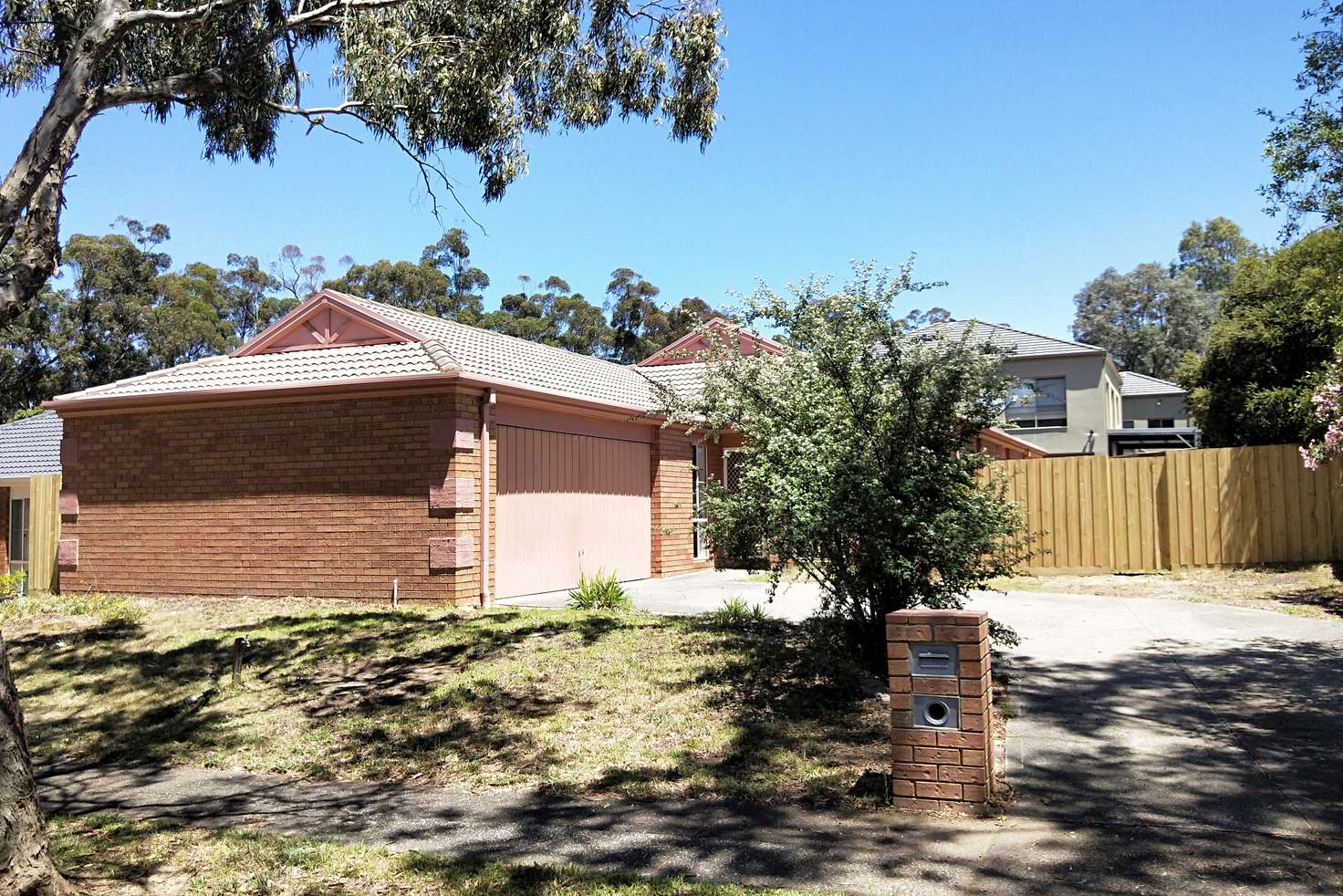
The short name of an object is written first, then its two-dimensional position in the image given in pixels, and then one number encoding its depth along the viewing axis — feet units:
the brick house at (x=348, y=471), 40.27
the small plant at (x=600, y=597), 38.09
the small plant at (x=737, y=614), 33.73
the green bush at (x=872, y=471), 24.76
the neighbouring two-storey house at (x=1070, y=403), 101.81
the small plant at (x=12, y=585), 53.16
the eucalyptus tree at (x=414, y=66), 30.86
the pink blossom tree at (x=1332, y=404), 36.22
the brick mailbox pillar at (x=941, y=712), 17.25
